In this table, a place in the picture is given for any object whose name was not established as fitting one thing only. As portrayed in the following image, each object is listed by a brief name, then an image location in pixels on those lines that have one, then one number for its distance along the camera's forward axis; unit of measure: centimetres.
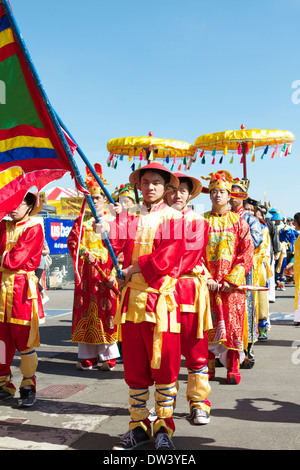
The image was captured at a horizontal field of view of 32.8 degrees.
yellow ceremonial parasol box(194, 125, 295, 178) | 897
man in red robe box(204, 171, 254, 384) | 520
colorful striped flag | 332
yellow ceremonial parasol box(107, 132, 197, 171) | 911
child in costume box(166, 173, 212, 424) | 385
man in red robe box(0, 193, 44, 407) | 448
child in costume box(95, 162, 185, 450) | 335
